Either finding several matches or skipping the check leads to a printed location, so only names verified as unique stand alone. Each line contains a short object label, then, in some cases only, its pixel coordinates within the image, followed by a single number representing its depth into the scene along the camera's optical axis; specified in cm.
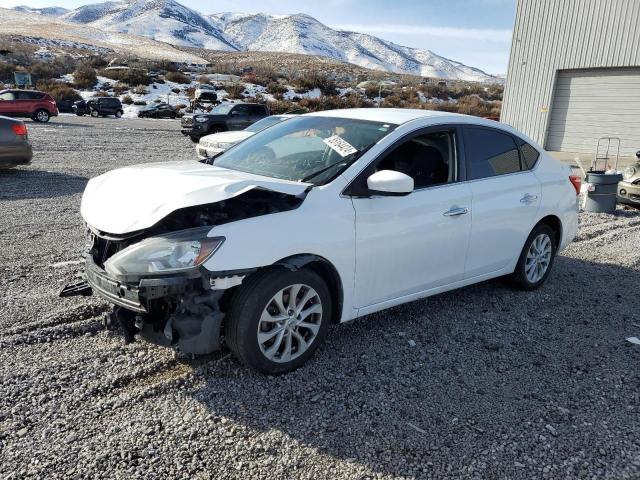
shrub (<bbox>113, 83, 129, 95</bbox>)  4562
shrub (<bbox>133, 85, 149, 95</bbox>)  4610
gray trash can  928
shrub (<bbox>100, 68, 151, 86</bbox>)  4978
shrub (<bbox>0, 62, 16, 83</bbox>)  4628
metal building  1767
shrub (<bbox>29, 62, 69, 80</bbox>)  4848
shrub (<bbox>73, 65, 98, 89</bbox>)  4628
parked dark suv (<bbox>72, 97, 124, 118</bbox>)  3450
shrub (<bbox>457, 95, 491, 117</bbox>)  4412
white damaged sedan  310
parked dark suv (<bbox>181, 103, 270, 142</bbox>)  2056
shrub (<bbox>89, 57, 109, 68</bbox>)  5761
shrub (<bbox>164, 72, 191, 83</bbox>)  5362
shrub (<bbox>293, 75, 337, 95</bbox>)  5371
